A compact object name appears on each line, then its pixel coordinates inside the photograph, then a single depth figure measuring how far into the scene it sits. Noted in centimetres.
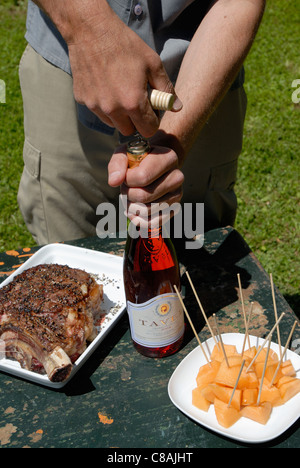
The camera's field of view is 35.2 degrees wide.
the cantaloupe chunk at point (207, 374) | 119
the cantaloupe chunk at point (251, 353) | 122
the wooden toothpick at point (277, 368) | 115
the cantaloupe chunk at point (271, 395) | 114
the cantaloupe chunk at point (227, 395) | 112
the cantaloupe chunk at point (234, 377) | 114
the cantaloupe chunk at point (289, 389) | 115
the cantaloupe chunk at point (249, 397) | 113
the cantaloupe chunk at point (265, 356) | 121
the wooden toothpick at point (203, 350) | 122
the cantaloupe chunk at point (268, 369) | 118
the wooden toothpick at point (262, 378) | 112
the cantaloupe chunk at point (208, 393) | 114
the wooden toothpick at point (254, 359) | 115
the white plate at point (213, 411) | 108
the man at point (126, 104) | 122
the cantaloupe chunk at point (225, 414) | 110
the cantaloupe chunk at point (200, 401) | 115
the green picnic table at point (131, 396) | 114
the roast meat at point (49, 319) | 122
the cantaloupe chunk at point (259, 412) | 110
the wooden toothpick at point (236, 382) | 109
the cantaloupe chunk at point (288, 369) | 119
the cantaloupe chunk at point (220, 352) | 124
